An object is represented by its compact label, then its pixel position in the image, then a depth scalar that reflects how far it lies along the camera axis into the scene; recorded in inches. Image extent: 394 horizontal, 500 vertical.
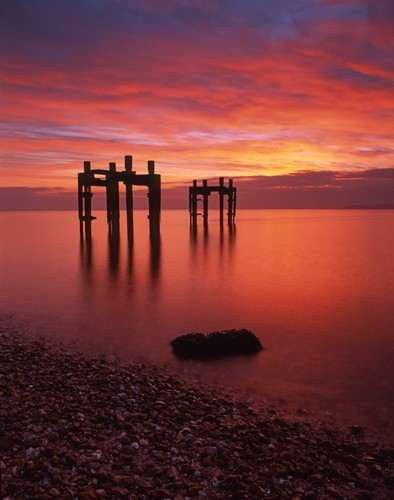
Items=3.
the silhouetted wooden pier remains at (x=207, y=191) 1491.1
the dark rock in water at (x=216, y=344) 290.8
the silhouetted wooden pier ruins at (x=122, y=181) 922.1
